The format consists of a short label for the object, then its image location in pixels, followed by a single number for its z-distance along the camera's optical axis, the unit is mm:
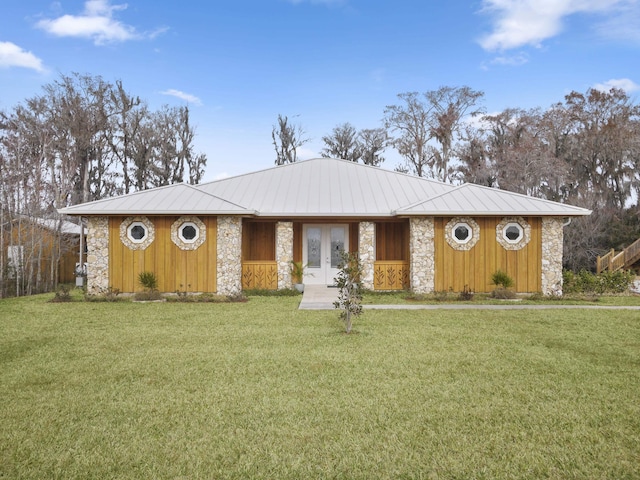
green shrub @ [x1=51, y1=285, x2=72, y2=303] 12560
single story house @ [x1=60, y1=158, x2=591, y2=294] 13250
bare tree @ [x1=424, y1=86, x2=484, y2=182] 28312
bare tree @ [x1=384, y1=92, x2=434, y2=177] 28953
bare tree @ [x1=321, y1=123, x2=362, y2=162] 31391
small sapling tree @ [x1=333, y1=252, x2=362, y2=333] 7821
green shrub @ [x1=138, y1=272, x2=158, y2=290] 13070
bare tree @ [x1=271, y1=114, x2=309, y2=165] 30734
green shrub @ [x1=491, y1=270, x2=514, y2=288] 13148
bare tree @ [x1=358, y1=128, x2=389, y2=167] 30844
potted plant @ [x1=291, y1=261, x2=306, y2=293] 14672
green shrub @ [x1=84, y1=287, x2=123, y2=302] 12453
